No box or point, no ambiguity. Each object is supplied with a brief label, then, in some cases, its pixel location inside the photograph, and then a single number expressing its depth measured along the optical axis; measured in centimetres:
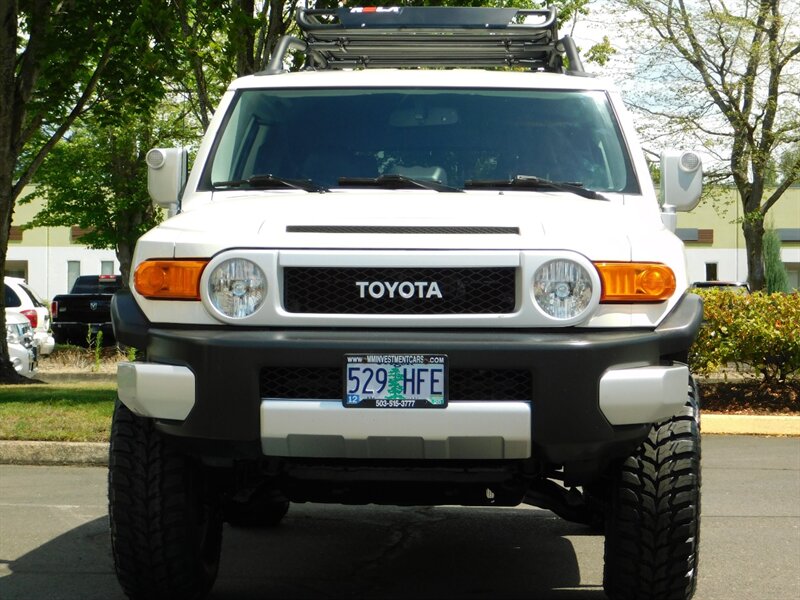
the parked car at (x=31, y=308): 2145
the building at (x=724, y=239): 6109
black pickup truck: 2734
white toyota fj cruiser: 408
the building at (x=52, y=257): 6212
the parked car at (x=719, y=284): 2569
